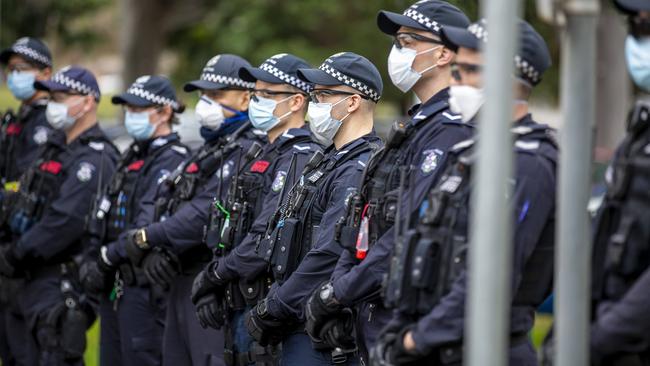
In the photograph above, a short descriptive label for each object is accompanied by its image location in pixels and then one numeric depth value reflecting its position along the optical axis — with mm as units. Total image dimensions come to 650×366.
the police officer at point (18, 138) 19766
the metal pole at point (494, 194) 7461
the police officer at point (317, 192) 13250
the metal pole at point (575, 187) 7805
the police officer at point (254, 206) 14625
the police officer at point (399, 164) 11109
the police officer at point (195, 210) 16312
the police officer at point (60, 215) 18719
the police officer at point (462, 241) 9625
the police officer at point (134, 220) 17578
